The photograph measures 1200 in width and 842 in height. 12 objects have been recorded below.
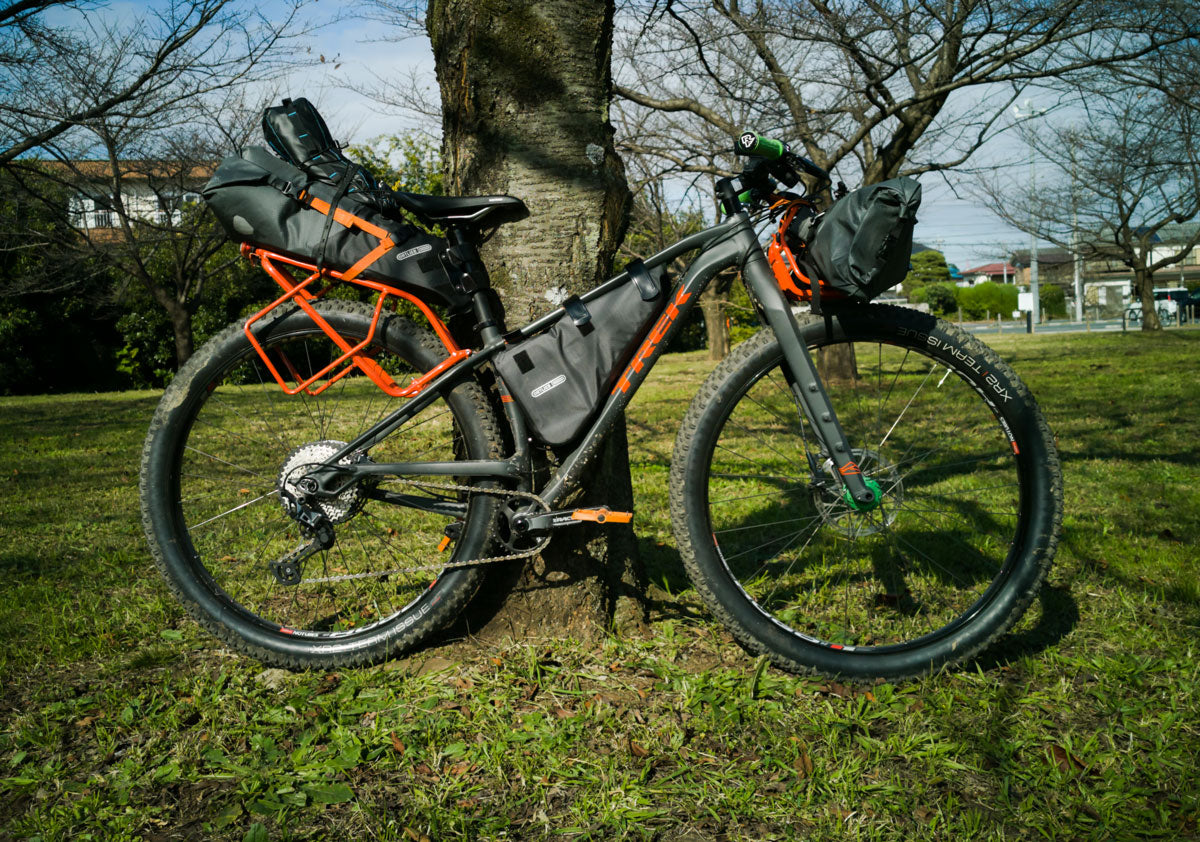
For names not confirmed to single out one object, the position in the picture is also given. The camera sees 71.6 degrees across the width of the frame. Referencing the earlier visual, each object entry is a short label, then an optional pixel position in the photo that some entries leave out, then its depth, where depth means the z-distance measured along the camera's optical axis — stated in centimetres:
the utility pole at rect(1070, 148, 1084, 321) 2054
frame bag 257
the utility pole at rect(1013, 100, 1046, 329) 877
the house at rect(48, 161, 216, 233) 1430
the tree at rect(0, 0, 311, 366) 910
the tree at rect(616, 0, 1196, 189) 664
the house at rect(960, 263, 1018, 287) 8762
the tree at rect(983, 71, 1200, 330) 1443
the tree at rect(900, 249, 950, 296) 6022
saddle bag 259
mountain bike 253
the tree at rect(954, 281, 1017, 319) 5166
